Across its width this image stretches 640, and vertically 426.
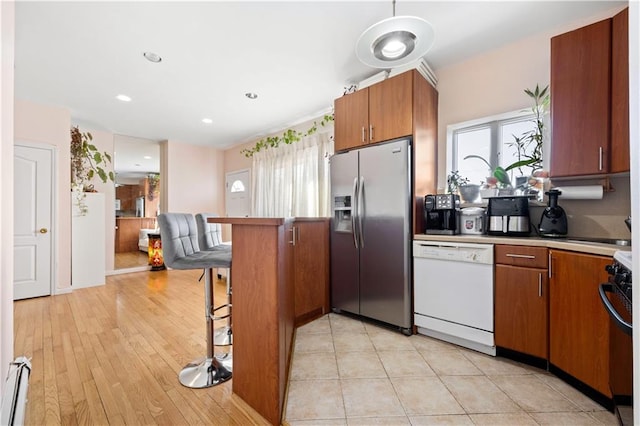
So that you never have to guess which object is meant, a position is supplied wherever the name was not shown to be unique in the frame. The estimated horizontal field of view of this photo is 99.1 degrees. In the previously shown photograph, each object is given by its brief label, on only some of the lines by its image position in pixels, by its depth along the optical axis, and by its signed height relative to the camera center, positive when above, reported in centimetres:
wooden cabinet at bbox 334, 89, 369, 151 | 275 +98
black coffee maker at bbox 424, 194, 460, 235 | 237 +0
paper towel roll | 196 +16
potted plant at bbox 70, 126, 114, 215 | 416 +77
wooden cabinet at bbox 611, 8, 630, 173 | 161 +72
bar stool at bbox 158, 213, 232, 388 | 167 -30
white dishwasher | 203 -63
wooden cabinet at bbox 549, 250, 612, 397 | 151 -63
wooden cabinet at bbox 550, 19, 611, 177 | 175 +76
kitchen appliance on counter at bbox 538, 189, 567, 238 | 204 -4
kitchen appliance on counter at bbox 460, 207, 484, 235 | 246 -6
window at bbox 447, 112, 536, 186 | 245 +68
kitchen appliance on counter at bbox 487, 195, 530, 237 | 213 -2
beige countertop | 151 -19
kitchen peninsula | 138 -52
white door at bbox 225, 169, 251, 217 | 551 +42
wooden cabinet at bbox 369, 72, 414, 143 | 246 +99
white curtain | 388 +55
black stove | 112 -71
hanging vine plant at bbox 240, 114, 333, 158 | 383 +117
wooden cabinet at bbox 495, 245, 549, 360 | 182 -60
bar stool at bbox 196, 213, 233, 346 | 229 -27
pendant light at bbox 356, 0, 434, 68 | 144 +99
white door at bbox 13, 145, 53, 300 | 350 -9
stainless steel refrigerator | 241 -18
